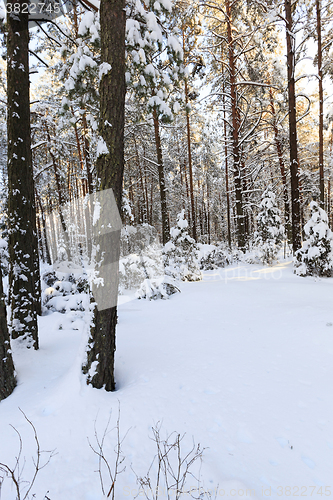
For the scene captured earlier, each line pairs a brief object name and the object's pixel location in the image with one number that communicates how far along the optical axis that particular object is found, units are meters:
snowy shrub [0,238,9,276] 9.20
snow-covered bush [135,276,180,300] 7.32
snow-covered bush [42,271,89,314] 6.12
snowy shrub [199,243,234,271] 11.71
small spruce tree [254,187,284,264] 10.51
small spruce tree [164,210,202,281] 9.32
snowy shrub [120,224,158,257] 12.42
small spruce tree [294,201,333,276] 7.59
